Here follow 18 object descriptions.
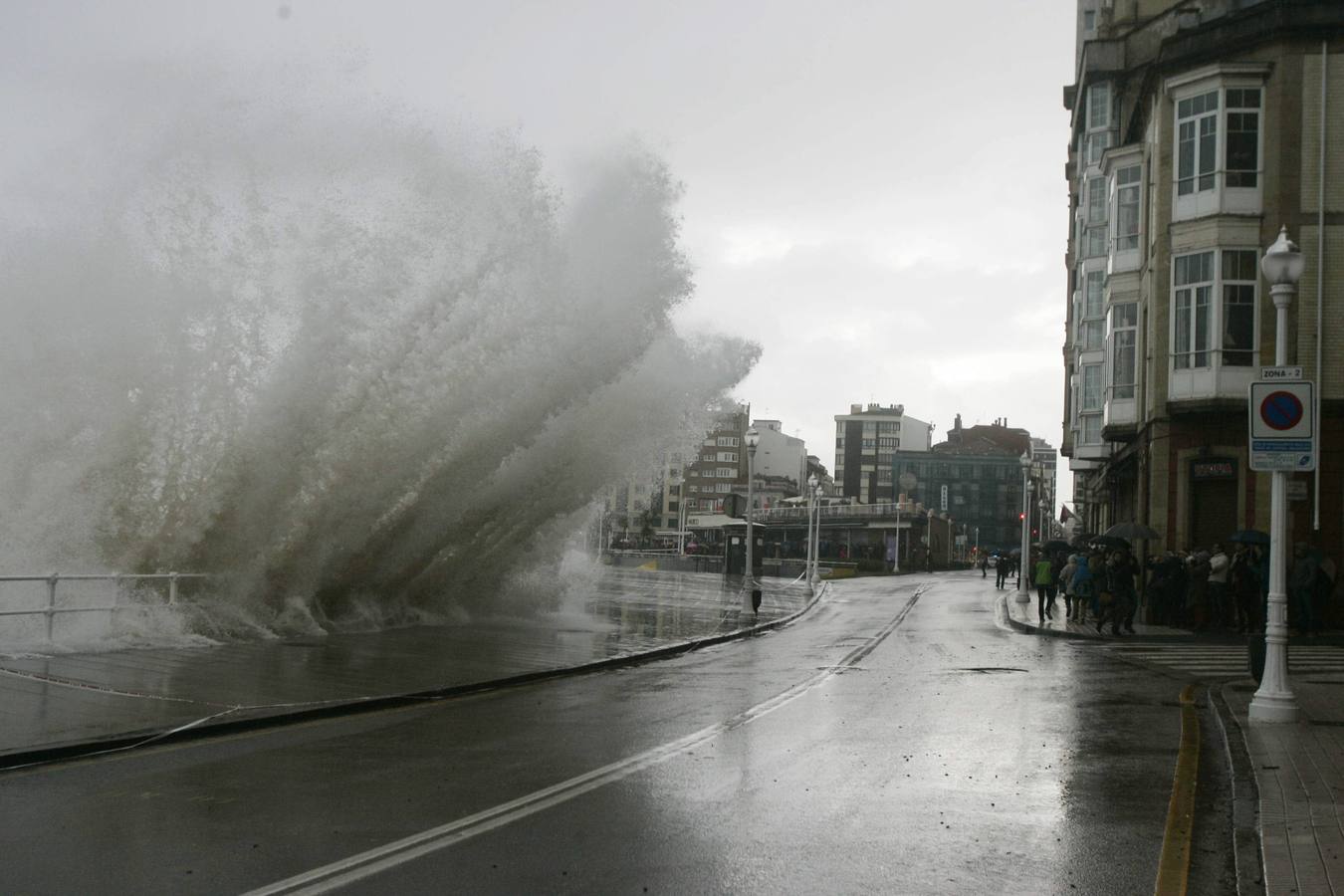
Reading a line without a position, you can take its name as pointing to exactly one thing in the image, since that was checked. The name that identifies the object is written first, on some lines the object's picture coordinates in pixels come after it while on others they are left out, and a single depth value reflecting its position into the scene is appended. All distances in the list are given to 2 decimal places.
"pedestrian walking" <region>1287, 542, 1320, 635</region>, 23.98
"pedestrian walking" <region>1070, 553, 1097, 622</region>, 28.10
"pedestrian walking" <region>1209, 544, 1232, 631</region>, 25.80
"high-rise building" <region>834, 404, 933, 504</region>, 169.25
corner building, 28.00
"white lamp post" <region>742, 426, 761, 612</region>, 28.88
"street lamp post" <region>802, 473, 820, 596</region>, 51.74
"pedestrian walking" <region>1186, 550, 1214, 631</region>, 26.62
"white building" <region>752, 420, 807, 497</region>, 186.75
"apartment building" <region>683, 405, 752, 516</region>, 179.25
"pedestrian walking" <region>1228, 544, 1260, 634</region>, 24.52
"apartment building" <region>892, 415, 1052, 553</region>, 159.25
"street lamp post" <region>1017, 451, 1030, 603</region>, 38.67
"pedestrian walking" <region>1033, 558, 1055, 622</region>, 29.19
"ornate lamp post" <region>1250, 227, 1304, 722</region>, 11.51
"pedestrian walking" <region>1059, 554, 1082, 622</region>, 29.21
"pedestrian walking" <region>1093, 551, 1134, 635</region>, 25.61
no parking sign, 12.03
